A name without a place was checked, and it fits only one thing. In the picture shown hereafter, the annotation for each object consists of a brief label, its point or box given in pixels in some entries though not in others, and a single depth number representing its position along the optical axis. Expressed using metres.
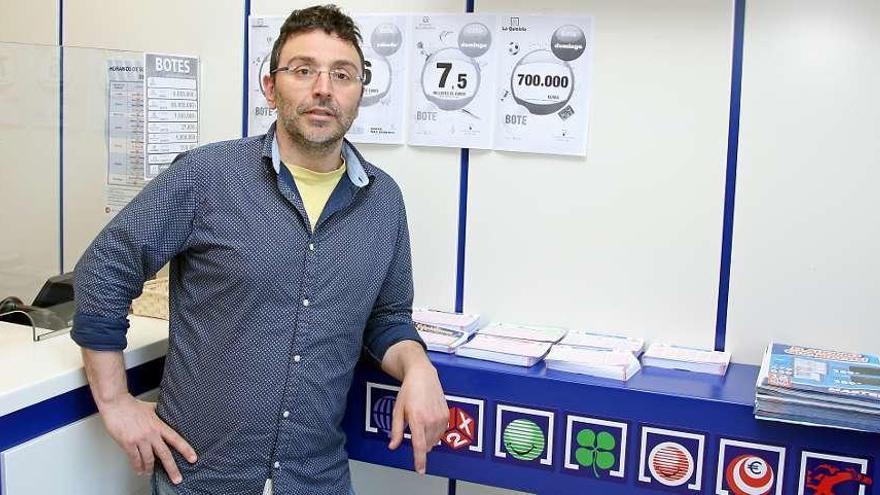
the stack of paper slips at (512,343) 1.95
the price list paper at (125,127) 2.35
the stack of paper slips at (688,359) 1.92
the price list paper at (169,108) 2.37
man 1.73
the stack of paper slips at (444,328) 2.04
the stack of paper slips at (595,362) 1.86
